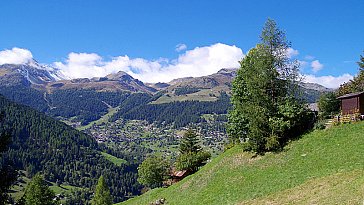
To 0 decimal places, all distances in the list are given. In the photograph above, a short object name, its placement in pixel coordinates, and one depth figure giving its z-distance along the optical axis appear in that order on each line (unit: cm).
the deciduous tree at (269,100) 5172
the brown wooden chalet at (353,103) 5328
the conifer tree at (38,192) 8081
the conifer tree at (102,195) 9425
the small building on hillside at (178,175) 8806
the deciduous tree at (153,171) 8862
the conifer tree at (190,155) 7650
